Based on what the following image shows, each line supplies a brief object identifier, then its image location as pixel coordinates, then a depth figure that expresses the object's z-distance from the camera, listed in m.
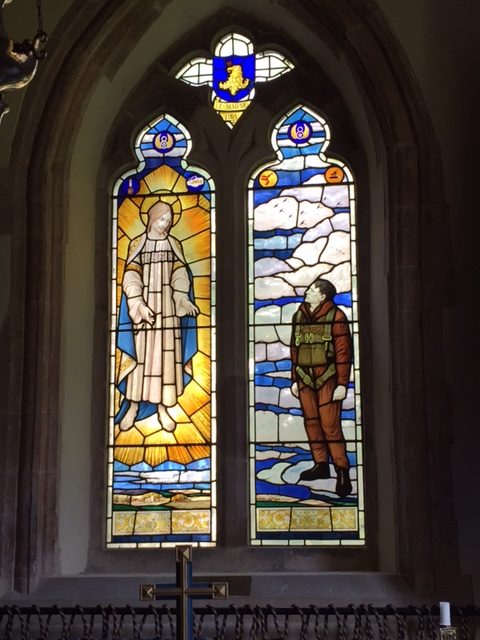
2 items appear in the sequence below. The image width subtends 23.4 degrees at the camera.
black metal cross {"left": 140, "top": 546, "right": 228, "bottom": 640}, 4.33
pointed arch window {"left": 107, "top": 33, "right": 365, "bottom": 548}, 6.14
